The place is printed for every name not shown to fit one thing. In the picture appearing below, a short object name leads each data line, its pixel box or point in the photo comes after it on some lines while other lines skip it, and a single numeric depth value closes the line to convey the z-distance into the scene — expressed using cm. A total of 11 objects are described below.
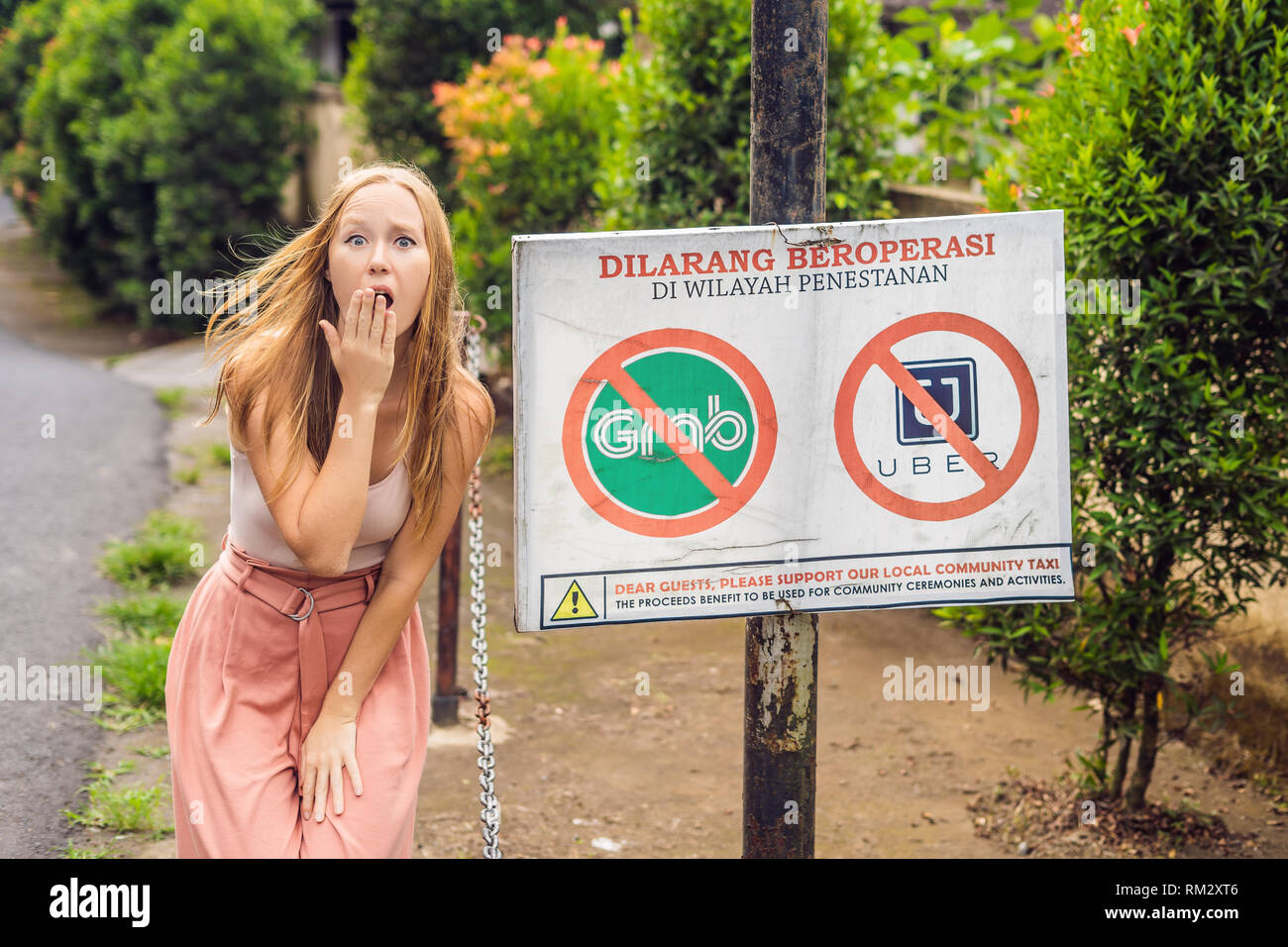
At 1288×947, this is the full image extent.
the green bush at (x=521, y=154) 823
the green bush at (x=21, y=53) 1905
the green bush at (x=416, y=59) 1155
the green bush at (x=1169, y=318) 342
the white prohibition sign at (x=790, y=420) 238
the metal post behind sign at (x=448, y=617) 470
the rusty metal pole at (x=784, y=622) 242
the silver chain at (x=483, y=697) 274
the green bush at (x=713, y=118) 568
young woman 234
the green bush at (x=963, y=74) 638
